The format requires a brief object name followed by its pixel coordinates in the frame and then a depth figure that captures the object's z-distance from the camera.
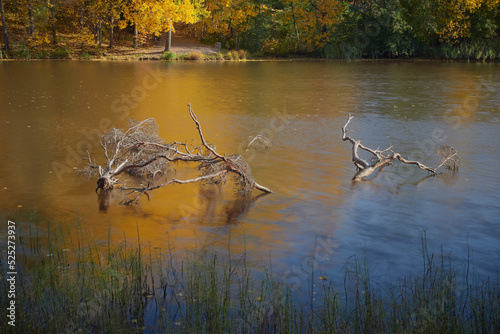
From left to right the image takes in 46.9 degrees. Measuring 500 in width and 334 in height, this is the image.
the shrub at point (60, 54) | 43.47
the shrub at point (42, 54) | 42.81
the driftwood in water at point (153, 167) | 9.63
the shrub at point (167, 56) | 44.34
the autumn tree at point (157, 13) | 41.59
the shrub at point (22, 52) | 42.09
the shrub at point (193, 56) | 45.12
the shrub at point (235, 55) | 47.01
